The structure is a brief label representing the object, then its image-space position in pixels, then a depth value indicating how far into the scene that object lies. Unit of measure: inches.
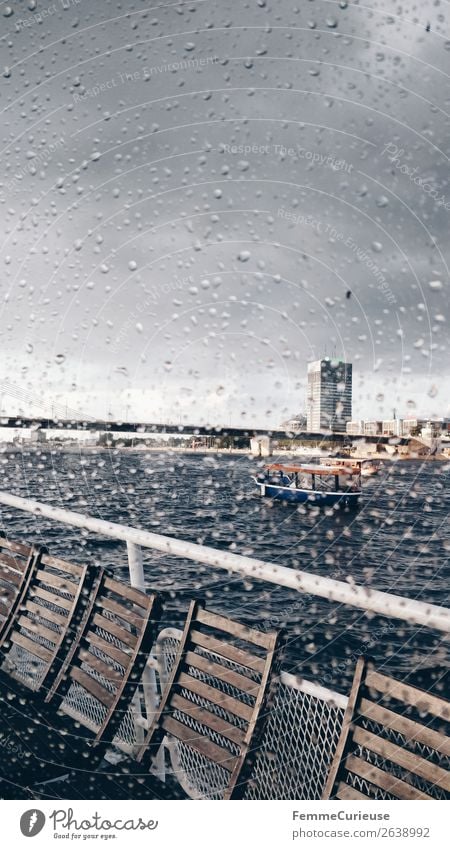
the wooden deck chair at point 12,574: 87.7
